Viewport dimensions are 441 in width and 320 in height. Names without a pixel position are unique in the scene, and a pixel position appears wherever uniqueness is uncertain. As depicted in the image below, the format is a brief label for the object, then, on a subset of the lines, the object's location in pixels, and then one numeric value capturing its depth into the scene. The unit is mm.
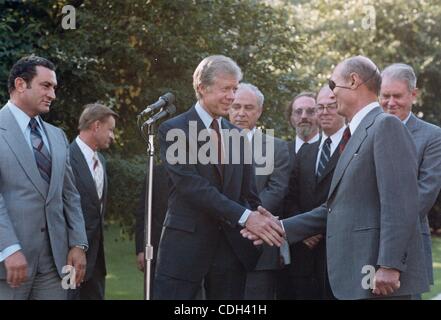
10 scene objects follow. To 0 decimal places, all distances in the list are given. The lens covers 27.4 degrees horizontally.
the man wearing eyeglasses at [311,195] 7766
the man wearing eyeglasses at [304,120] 8336
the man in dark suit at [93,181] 8148
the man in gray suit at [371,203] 5254
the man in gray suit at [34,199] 5844
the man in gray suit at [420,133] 6352
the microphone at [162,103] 6305
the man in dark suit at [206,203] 6102
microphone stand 6090
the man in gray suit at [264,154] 7871
